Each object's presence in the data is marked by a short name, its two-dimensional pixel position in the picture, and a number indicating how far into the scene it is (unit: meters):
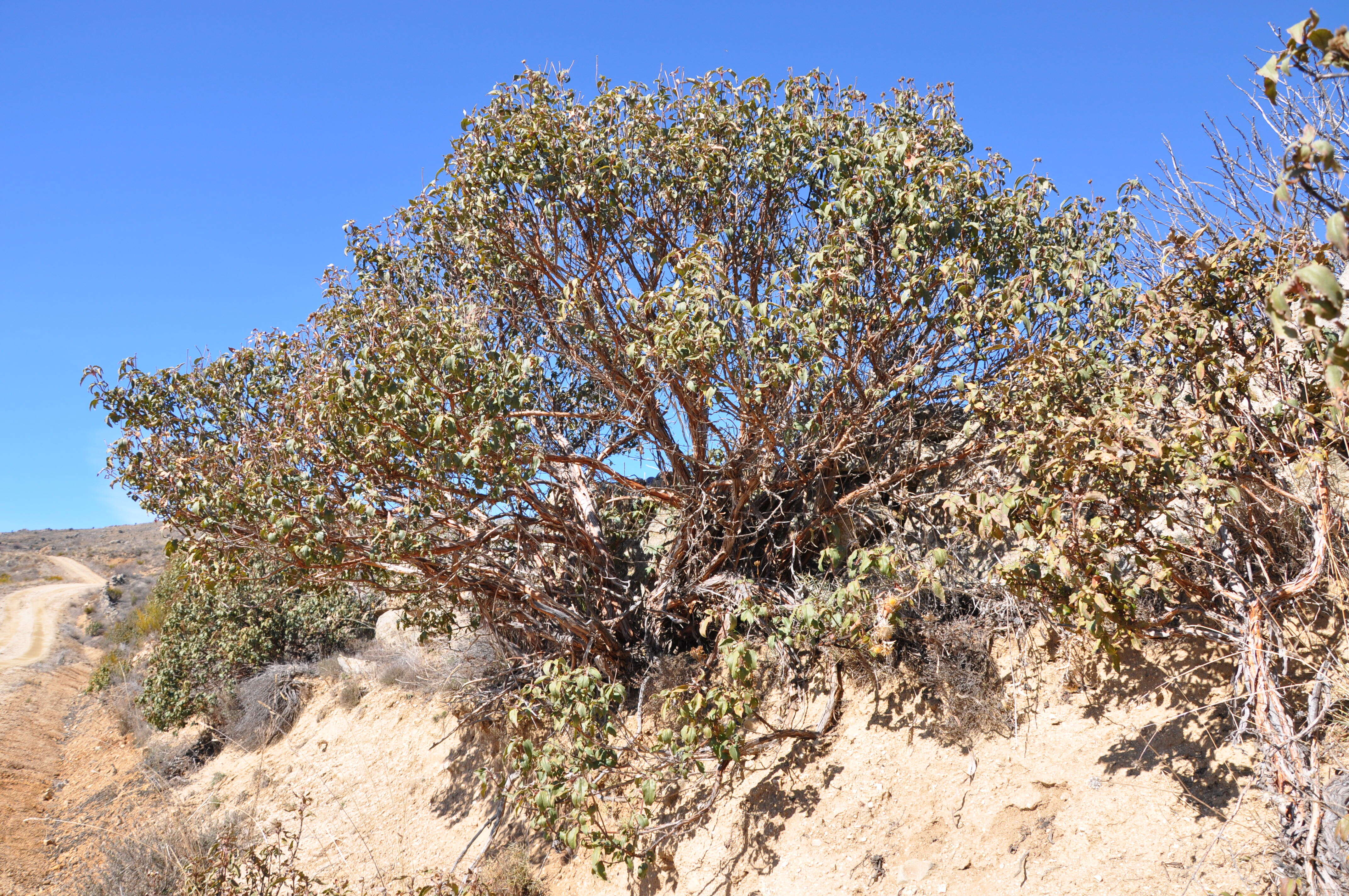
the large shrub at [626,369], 5.72
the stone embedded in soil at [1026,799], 5.07
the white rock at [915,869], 5.08
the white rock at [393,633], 11.58
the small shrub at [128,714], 13.70
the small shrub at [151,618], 17.80
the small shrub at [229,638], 12.78
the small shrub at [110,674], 16.94
